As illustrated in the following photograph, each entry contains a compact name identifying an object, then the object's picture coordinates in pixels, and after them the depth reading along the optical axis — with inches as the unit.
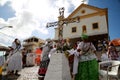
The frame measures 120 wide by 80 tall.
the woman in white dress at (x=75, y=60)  101.4
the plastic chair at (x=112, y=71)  94.7
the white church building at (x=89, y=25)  465.2
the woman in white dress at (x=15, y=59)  157.8
